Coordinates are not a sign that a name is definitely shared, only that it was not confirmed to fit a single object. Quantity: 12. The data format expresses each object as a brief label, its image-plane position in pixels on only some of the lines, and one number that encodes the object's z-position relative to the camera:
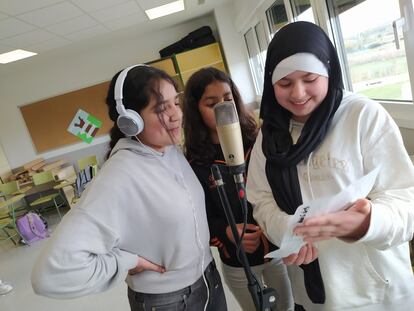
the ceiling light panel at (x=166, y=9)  4.80
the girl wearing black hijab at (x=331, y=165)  0.78
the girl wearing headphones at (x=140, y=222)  0.84
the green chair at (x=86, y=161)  6.27
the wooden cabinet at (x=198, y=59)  6.22
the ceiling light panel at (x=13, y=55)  4.94
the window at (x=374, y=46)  2.04
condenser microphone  0.80
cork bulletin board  6.78
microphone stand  0.81
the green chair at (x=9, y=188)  5.48
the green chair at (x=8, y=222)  4.80
